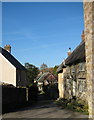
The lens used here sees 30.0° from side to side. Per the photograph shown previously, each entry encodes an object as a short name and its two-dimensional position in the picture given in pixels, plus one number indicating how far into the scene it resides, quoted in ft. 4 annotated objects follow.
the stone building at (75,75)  53.72
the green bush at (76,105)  41.92
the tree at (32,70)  175.20
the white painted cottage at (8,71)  81.00
